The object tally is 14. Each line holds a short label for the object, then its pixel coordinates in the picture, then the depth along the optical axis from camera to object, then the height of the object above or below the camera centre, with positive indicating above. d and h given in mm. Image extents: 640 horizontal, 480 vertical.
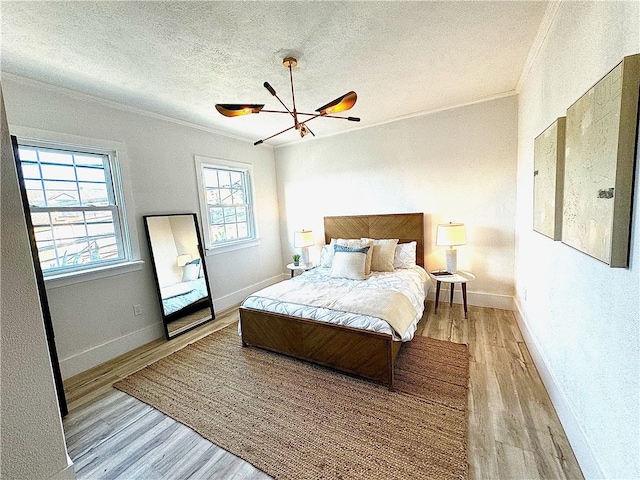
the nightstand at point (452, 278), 3051 -883
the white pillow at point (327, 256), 3631 -624
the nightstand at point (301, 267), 4027 -822
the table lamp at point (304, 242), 4090 -442
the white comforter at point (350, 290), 2082 -830
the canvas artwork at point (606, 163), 937 +126
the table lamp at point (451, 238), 3104 -410
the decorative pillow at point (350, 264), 3016 -628
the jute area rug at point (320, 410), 1435 -1368
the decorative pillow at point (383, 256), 3299 -609
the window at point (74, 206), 2238 +211
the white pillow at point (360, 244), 3193 -459
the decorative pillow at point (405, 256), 3411 -648
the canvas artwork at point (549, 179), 1539 +120
